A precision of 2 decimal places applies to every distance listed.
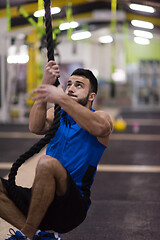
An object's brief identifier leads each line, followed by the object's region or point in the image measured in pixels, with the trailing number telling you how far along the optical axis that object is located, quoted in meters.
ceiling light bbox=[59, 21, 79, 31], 10.35
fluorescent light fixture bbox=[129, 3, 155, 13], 9.28
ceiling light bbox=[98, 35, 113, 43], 14.22
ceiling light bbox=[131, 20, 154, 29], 11.86
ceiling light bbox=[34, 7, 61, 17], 8.42
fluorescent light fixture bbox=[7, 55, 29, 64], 8.70
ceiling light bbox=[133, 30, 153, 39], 14.22
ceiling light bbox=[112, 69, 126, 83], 14.98
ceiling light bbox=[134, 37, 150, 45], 15.82
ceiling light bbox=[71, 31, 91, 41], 12.32
